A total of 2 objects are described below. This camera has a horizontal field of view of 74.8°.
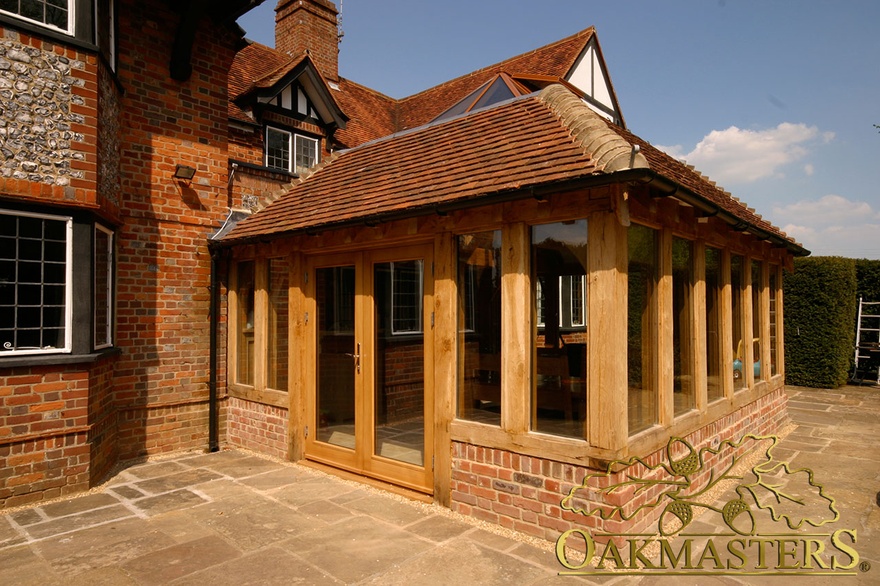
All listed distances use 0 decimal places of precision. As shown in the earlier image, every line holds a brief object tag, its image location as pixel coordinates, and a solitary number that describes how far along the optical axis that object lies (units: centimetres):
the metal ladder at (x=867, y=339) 1481
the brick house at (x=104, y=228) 580
